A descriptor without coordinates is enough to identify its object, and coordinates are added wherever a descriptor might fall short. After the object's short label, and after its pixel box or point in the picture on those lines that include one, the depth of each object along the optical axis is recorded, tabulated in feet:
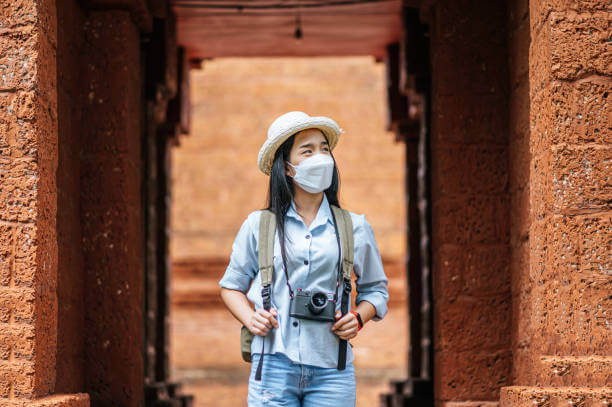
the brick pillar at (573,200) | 25.53
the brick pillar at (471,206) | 36.91
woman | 24.00
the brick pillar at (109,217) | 37.20
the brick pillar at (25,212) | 26.72
